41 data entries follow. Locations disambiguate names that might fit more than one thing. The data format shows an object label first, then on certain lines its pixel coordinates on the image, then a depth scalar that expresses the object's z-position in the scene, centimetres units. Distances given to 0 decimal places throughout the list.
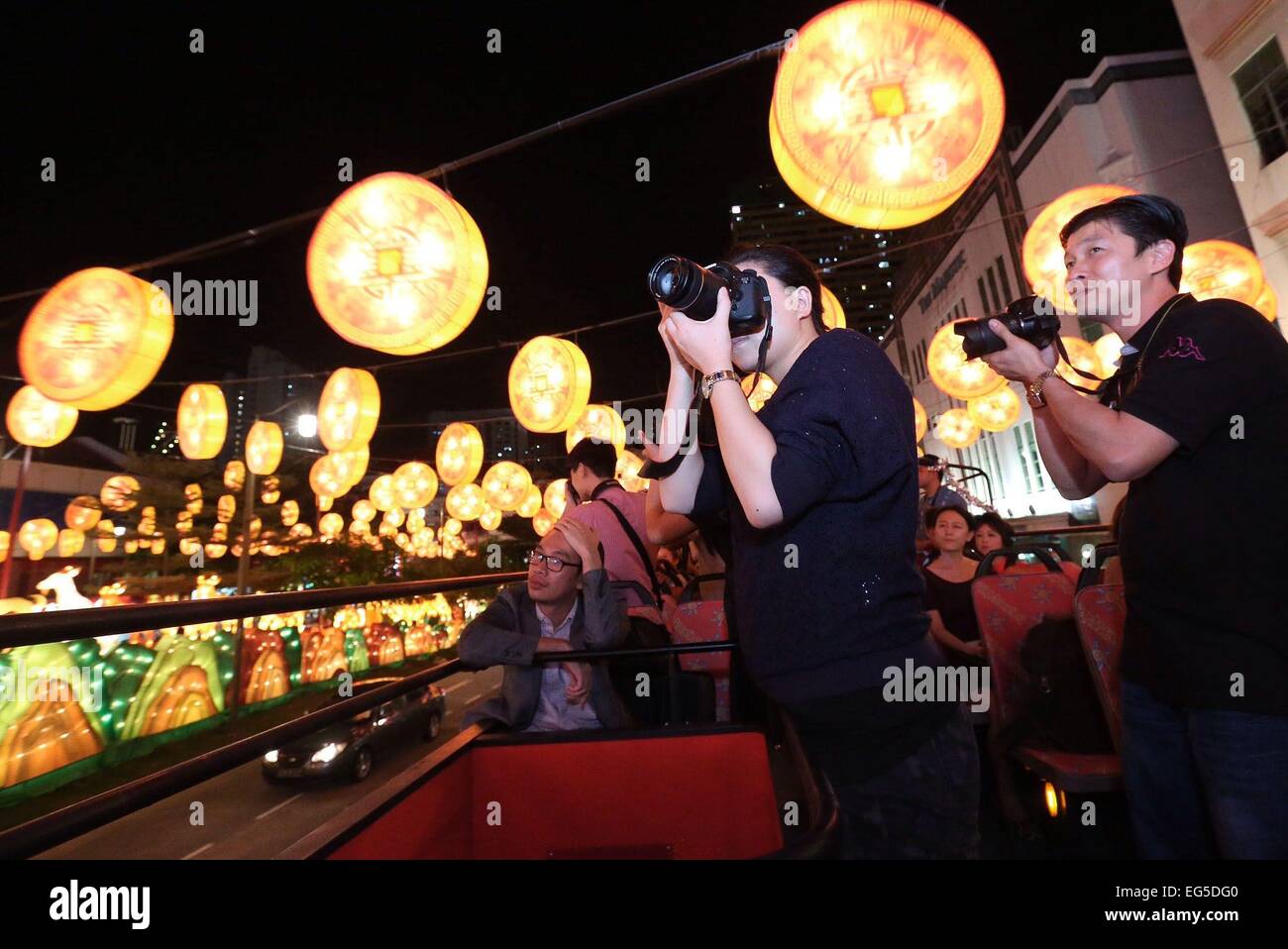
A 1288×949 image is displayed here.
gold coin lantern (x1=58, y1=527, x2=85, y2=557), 1434
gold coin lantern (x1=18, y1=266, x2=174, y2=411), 340
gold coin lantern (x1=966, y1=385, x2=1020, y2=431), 827
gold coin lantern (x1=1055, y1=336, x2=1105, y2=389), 573
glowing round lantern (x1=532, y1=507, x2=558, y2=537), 1344
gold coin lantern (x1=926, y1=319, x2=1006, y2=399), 559
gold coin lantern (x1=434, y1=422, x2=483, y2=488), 838
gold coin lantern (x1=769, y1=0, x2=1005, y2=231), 215
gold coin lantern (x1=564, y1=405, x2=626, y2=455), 743
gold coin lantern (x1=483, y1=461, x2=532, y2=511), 1016
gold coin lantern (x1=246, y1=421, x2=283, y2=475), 823
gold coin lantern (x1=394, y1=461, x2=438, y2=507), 1057
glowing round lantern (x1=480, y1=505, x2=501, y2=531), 1277
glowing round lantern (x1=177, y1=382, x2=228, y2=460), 627
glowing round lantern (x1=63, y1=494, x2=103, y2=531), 1378
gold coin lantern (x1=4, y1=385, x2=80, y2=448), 636
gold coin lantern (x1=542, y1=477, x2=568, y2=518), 1062
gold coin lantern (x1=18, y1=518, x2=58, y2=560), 1327
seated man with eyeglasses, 214
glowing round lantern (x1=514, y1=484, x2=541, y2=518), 1233
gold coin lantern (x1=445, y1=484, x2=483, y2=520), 1133
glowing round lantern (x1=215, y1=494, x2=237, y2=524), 1508
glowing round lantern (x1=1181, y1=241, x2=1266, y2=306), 447
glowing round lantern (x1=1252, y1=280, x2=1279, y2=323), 475
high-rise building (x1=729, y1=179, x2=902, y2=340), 902
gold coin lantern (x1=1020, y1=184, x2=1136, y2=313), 343
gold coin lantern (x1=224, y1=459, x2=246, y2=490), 1470
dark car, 766
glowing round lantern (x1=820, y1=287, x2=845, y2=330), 378
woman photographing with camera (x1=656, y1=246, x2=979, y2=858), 99
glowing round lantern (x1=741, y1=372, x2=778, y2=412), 507
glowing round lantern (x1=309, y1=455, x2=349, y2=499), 955
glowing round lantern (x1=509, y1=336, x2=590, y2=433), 525
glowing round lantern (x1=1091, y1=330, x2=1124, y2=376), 601
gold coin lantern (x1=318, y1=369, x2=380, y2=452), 586
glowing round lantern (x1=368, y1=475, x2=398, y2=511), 1134
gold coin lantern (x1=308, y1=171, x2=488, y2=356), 294
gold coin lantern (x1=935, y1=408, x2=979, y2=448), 991
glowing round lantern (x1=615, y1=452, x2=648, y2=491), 786
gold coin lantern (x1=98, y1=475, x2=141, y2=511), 1395
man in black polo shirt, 113
